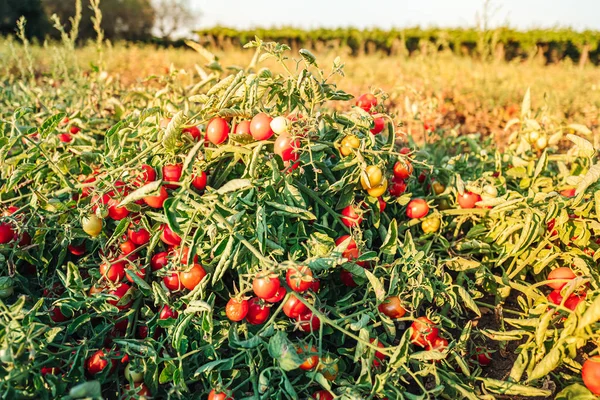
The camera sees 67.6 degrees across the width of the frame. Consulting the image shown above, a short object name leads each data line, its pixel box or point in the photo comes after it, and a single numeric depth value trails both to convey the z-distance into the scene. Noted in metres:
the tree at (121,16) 18.44
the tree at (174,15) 21.53
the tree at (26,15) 12.39
